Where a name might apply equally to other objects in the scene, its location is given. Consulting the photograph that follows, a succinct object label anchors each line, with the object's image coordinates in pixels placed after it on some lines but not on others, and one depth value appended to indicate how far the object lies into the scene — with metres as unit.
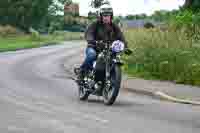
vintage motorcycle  12.20
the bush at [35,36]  70.10
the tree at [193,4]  32.09
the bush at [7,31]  74.88
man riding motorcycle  12.68
